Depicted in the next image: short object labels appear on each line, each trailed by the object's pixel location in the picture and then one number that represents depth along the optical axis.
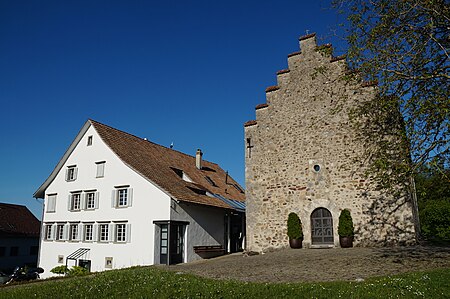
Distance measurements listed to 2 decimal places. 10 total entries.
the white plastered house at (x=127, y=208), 18.84
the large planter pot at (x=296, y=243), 16.17
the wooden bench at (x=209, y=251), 19.98
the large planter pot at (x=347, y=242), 15.18
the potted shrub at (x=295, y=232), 16.17
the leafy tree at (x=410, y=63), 9.95
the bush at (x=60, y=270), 20.62
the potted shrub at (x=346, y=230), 15.18
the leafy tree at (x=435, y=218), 30.84
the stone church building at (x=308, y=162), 15.29
